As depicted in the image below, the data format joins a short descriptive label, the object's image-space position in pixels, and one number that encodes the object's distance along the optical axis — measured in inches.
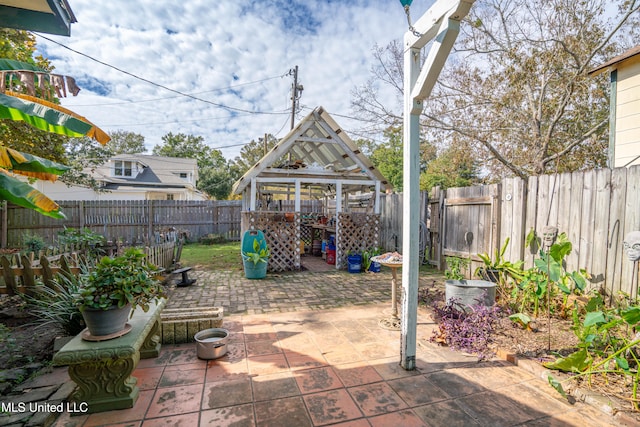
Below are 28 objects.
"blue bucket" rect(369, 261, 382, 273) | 289.3
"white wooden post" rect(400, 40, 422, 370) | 104.4
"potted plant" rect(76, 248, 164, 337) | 84.6
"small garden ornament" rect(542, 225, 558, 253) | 138.3
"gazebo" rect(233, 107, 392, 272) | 280.8
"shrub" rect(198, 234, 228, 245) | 494.3
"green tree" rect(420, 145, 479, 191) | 434.9
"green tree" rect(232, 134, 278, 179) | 1165.1
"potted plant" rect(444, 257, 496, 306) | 143.9
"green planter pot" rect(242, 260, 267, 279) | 253.0
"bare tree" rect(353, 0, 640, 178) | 311.4
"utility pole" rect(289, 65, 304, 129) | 585.3
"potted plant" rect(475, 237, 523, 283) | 170.2
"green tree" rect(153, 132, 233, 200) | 1317.7
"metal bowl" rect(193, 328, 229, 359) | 113.5
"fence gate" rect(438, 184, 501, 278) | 219.6
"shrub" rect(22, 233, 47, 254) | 306.1
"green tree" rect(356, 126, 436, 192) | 1011.3
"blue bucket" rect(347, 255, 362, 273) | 285.4
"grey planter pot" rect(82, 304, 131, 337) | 84.7
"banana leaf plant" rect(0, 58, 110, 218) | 89.9
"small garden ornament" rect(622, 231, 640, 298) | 119.0
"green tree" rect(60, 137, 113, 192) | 438.9
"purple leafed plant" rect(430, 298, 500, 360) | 124.2
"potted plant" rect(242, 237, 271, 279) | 251.9
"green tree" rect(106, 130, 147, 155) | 1453.1
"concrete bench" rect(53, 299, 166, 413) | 81.8
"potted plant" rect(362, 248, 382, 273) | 290.8
